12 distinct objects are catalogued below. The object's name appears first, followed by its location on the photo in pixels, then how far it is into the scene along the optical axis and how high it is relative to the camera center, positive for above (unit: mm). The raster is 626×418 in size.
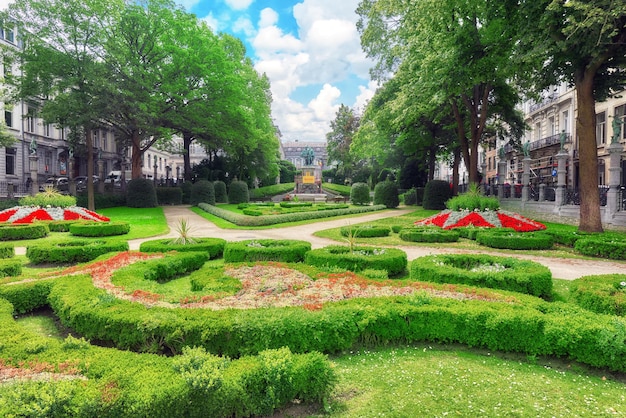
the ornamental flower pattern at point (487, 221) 17141 -1133
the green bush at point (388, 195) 34688 +55
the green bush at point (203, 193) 36688 +176
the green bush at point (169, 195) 37375 -33
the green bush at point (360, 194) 38094 +144
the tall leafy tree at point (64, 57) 26672 +9611
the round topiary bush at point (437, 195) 30422 +64
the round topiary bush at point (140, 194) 32625 +49
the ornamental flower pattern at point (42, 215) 18691 -1027
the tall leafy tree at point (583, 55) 12672 +5595
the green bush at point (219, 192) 39469 +294
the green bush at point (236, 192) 39812 +306
